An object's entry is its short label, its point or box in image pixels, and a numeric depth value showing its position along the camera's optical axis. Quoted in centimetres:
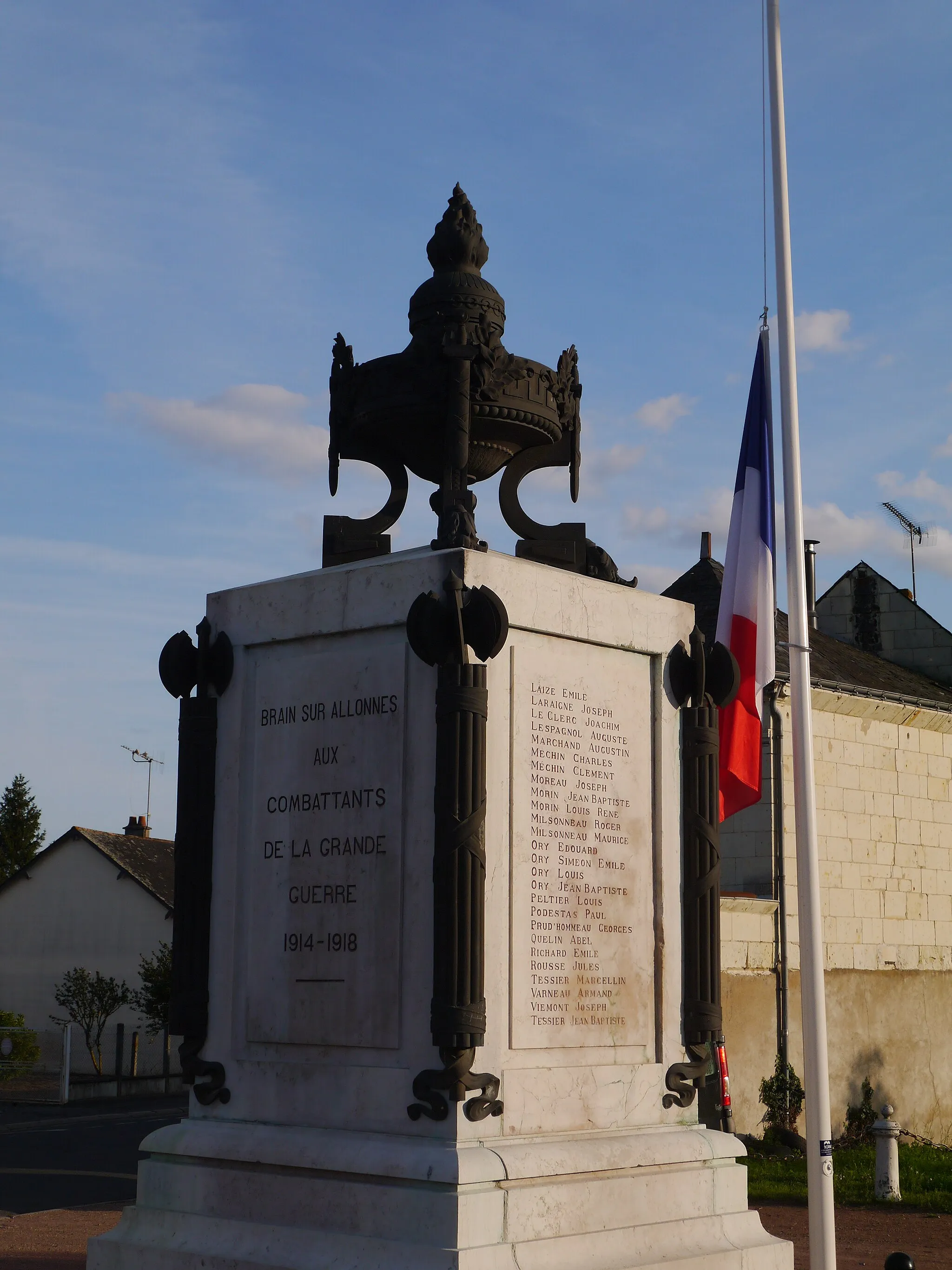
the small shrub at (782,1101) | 1867
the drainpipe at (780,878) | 1928
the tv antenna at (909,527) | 3306
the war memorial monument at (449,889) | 568
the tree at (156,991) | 3469
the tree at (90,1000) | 3450
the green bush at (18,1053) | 2983
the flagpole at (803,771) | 814
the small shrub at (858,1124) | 2011
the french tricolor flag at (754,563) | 1002
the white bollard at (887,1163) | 1433
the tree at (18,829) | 6294
